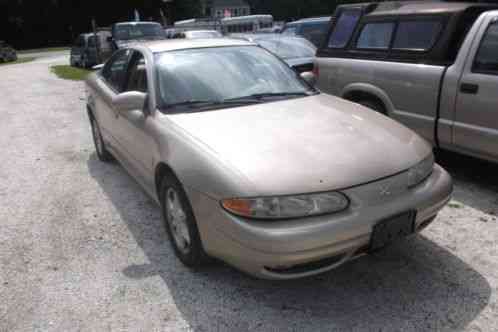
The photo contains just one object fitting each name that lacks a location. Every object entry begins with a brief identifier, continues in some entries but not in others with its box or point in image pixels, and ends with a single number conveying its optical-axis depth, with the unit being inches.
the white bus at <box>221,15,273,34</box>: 923.4
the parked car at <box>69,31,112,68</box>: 726.1
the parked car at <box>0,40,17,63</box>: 1181.7
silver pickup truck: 163.5
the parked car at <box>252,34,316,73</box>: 341.7
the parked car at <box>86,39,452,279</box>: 96.9
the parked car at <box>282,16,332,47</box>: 548.4
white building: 2564.0
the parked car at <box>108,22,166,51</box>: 618.5
